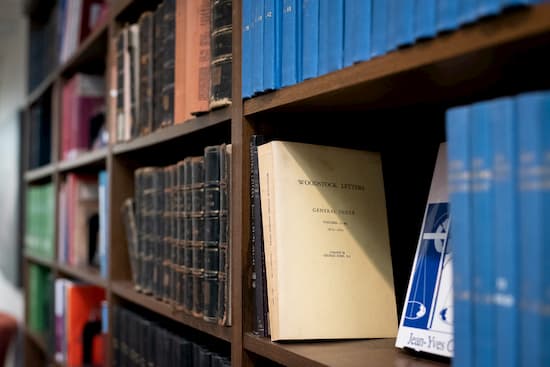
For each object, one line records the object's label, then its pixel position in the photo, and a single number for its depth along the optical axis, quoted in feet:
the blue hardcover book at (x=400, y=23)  2.13
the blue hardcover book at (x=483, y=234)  1.82
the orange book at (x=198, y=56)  3.57
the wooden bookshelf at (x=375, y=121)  1.98
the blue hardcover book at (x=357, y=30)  2.35
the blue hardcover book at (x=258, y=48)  2.98
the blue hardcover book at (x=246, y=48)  3.10
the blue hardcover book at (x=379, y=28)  2.25
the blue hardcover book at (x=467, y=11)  1.87
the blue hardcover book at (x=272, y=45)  2.88
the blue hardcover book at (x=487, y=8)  1.79
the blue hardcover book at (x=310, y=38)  2.65
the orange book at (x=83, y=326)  6.53
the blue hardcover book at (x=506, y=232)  1.75
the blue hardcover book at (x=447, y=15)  1.95
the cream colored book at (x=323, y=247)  2.93
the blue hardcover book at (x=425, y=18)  2.03
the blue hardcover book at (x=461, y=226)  1.89
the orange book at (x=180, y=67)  3.84
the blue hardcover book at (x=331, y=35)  2.50
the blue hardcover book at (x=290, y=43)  2.76
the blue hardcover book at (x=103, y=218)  5.63
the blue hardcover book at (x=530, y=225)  1.68
